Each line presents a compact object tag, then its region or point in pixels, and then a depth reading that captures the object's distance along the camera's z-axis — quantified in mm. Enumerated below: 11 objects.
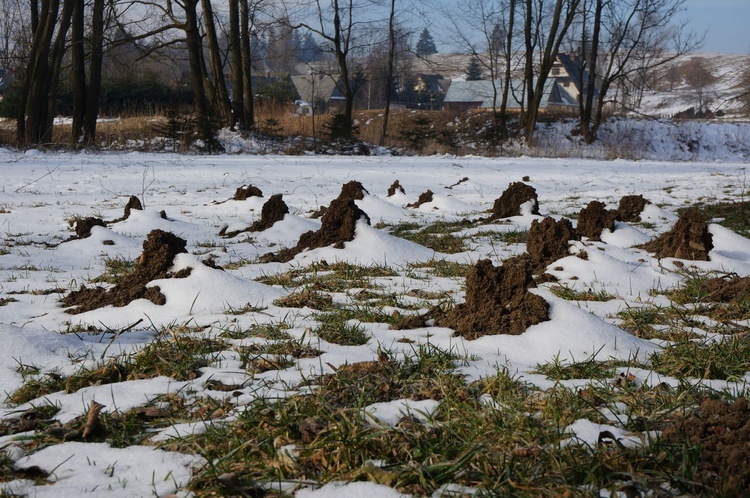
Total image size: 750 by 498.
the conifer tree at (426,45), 108325
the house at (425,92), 78619
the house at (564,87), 72750
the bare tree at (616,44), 29156
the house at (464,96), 73250
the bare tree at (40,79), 19562
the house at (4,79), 36622
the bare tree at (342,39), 28203
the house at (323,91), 62119
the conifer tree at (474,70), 79631
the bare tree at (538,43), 27234
